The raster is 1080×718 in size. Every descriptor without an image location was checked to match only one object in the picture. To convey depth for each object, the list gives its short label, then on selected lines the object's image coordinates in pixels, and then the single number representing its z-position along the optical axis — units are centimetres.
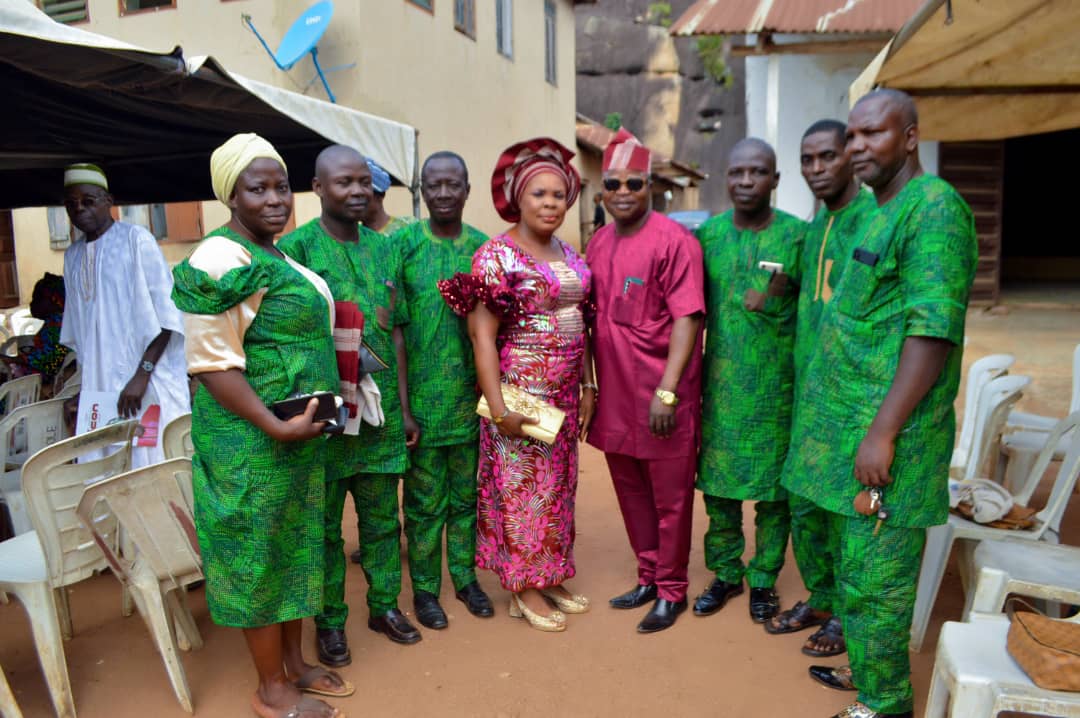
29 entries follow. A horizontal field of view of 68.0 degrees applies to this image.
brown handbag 182
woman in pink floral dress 306
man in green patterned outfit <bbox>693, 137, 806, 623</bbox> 312
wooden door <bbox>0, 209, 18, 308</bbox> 1173
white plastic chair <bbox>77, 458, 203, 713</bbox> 273
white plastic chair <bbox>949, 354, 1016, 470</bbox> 418
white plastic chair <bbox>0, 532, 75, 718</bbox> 261
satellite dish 816
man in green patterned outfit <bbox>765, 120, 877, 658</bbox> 268
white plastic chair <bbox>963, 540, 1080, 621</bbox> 236
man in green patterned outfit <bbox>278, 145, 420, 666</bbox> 294
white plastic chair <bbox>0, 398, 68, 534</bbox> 347
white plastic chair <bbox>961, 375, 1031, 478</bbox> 370
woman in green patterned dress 228
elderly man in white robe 368
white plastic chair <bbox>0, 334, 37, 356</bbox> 552
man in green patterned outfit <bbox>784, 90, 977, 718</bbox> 220
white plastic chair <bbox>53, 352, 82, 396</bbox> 461
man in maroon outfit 312
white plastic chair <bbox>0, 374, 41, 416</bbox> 447
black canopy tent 305
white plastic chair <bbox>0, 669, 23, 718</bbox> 253
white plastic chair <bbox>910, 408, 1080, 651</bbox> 291
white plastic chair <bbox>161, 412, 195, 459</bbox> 325
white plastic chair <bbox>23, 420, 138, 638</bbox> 269
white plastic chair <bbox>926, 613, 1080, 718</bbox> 183
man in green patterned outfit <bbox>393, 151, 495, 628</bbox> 324
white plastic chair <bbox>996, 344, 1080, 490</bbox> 391
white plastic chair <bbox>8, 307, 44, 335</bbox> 735
